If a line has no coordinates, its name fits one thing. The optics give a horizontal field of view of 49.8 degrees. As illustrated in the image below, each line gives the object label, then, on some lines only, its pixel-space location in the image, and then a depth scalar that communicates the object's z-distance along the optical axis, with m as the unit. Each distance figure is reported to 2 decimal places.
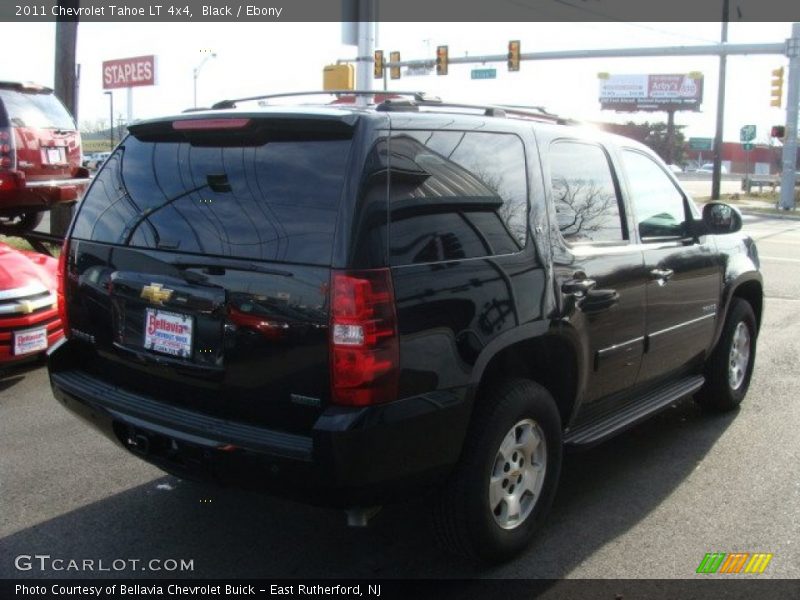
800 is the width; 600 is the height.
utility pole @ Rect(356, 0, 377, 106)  16.22
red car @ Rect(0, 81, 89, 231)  9.34
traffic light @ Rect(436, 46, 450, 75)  30.06
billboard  106.94
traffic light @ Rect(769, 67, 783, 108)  29.69
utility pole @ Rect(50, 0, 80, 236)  11.91
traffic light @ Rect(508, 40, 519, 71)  28.27
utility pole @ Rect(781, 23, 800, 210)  30.58
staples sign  70.25
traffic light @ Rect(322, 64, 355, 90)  18.38
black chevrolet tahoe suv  3.01
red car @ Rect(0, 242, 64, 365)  5.81
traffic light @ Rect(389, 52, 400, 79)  31.88
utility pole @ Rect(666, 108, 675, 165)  79.44
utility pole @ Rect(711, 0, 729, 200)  31.38
